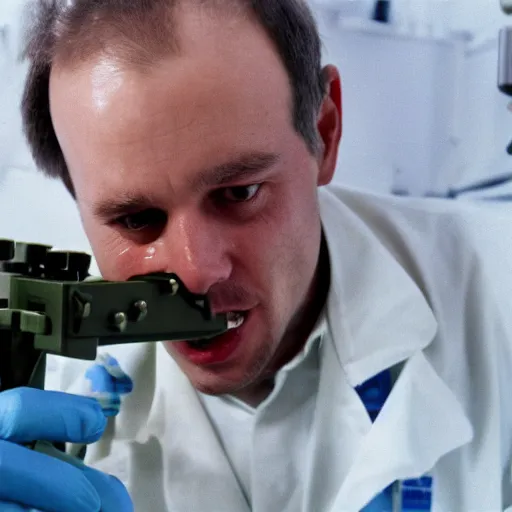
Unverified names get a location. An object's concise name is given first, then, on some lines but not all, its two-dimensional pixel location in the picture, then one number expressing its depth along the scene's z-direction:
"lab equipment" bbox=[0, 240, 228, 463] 0.46
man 0.56
